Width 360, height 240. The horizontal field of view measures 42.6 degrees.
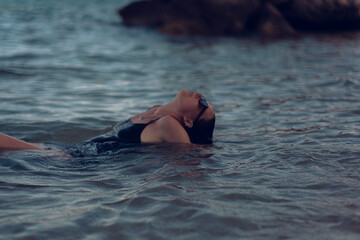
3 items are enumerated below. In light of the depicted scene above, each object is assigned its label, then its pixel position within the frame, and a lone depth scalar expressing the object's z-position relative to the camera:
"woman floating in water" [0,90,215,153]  5.02
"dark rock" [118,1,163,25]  22.42
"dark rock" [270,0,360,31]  20.05
